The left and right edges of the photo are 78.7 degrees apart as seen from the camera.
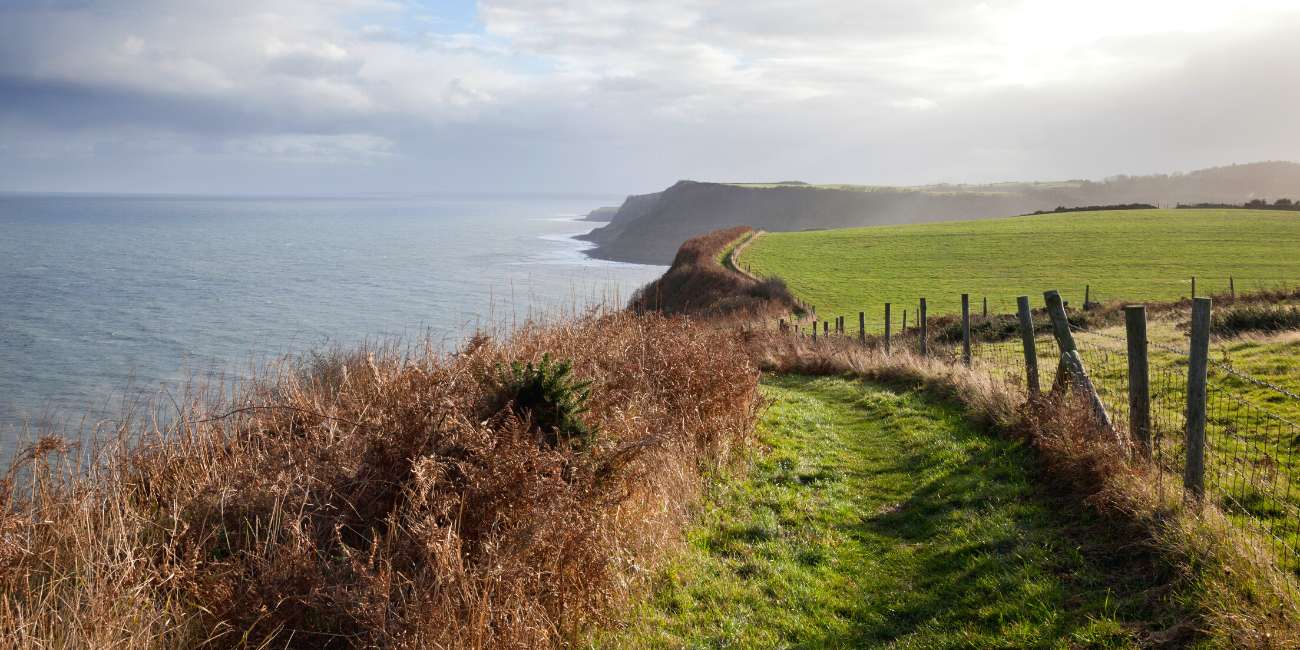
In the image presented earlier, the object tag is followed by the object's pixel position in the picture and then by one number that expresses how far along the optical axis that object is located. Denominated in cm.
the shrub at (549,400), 646
